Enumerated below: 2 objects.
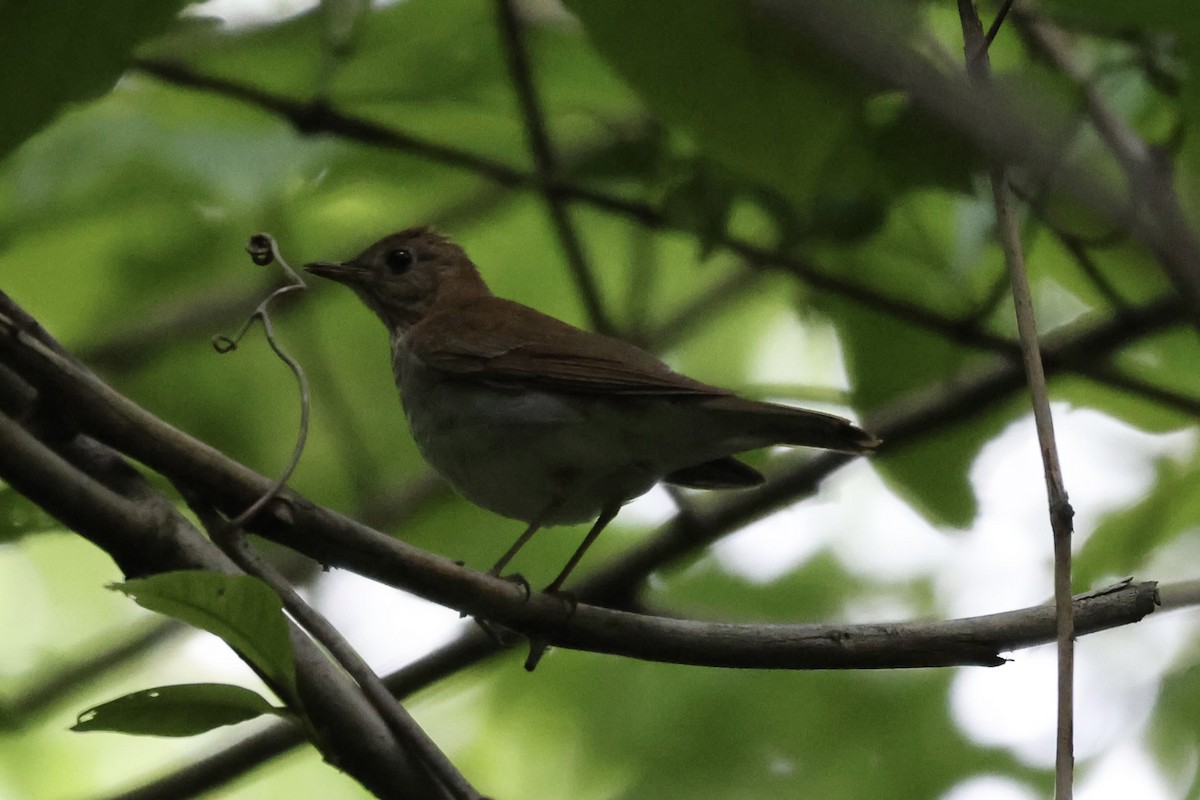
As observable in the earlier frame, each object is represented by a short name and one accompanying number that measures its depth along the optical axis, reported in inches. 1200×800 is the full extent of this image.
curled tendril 232.5
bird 341.4
